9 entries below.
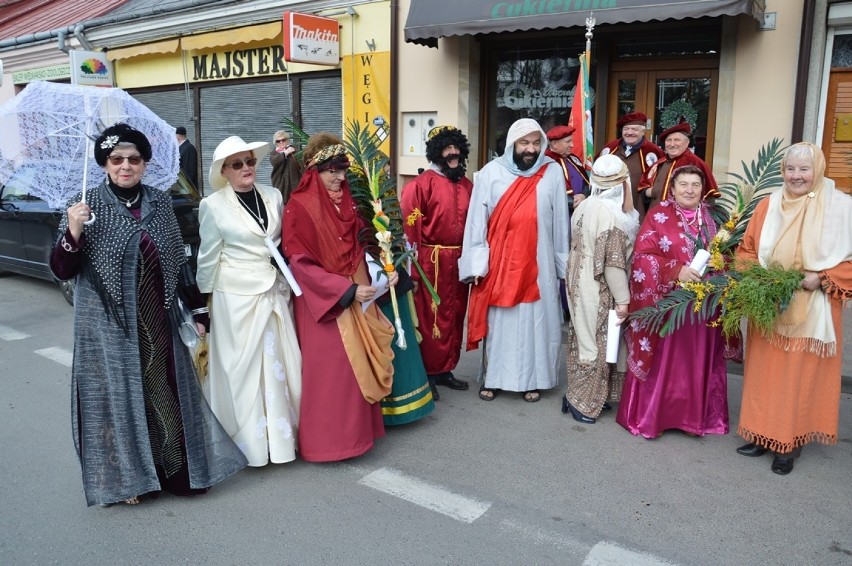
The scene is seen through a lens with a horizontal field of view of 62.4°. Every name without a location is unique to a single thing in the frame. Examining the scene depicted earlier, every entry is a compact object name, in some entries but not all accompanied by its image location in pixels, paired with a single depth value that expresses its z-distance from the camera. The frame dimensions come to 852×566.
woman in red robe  3.71
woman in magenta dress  4.05
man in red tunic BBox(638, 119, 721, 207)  5.63
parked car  7.17
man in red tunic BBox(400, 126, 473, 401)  4.89
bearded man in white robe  4.65
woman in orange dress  3.53
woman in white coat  3.66
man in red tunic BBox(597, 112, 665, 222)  6.08
